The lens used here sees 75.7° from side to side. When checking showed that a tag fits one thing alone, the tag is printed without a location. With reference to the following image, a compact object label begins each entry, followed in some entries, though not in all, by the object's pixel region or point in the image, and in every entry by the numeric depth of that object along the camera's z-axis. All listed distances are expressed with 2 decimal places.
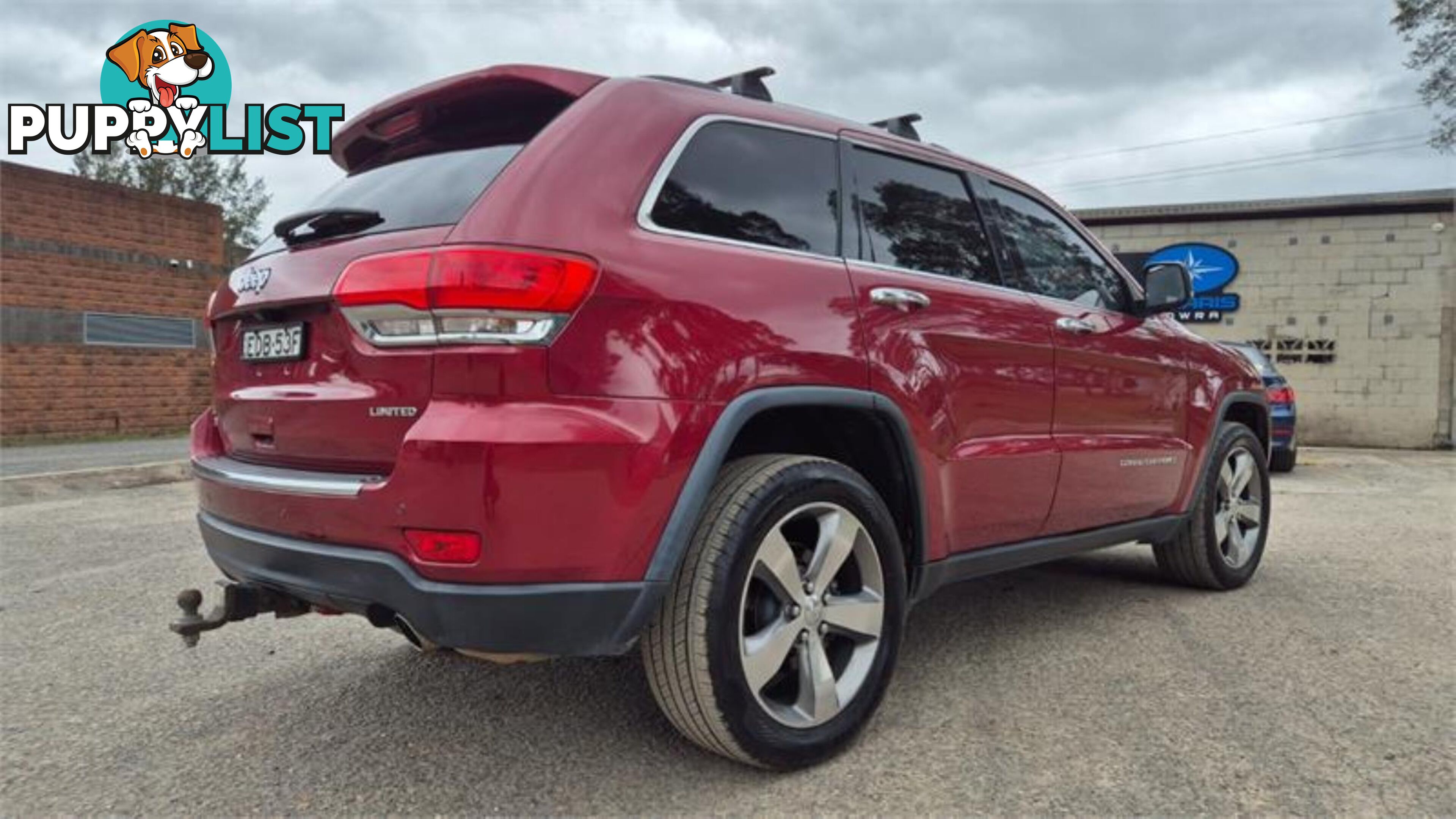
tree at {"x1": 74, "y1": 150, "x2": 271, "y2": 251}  37.19
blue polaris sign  16.31
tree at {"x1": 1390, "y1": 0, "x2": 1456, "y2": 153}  15.51
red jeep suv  2.01
